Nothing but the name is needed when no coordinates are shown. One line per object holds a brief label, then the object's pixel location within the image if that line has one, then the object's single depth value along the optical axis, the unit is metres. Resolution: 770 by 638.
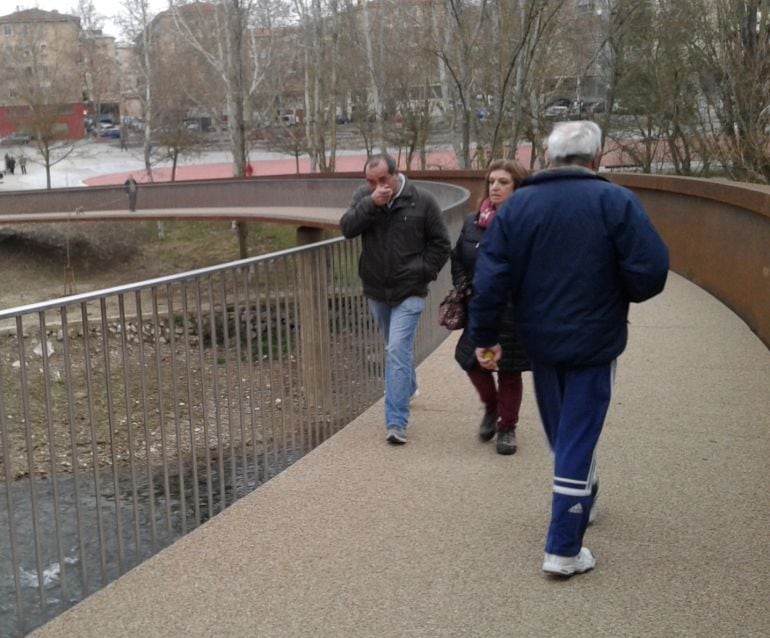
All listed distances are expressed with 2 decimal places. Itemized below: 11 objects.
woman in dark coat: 6.21
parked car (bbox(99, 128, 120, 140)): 93.62
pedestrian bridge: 4.43
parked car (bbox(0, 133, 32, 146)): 67.72
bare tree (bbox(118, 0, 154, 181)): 53.62
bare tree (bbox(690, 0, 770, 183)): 16.70
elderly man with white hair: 4.44
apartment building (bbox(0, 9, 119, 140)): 58.16
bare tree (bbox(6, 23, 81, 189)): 56.22
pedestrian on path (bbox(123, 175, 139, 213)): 35.04
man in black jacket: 6.99
